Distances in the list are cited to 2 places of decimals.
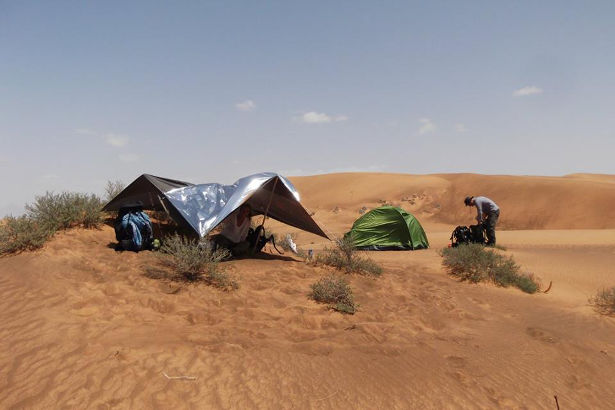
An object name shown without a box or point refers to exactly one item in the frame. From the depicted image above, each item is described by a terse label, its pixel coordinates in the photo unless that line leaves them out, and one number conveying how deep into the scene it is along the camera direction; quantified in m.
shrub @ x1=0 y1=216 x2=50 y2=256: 6.39
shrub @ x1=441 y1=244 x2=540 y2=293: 7.67
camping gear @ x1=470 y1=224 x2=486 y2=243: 10.90
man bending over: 10.87
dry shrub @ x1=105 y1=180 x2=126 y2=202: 10.53
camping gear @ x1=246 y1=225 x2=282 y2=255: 8.30
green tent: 12.24
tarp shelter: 7.46
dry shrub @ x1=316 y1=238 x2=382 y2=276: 7.60
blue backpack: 7.25
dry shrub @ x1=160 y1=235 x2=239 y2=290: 5.76
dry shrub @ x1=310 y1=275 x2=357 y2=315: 5.48
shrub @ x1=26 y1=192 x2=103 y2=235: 7.48
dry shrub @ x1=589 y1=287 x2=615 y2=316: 5.97
